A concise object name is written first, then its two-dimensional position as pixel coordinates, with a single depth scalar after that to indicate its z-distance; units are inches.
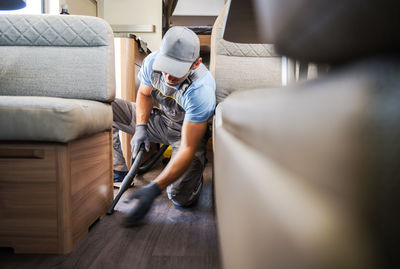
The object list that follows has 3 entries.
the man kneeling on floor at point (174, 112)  50.2
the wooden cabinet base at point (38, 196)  34.9
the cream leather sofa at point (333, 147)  4.0
